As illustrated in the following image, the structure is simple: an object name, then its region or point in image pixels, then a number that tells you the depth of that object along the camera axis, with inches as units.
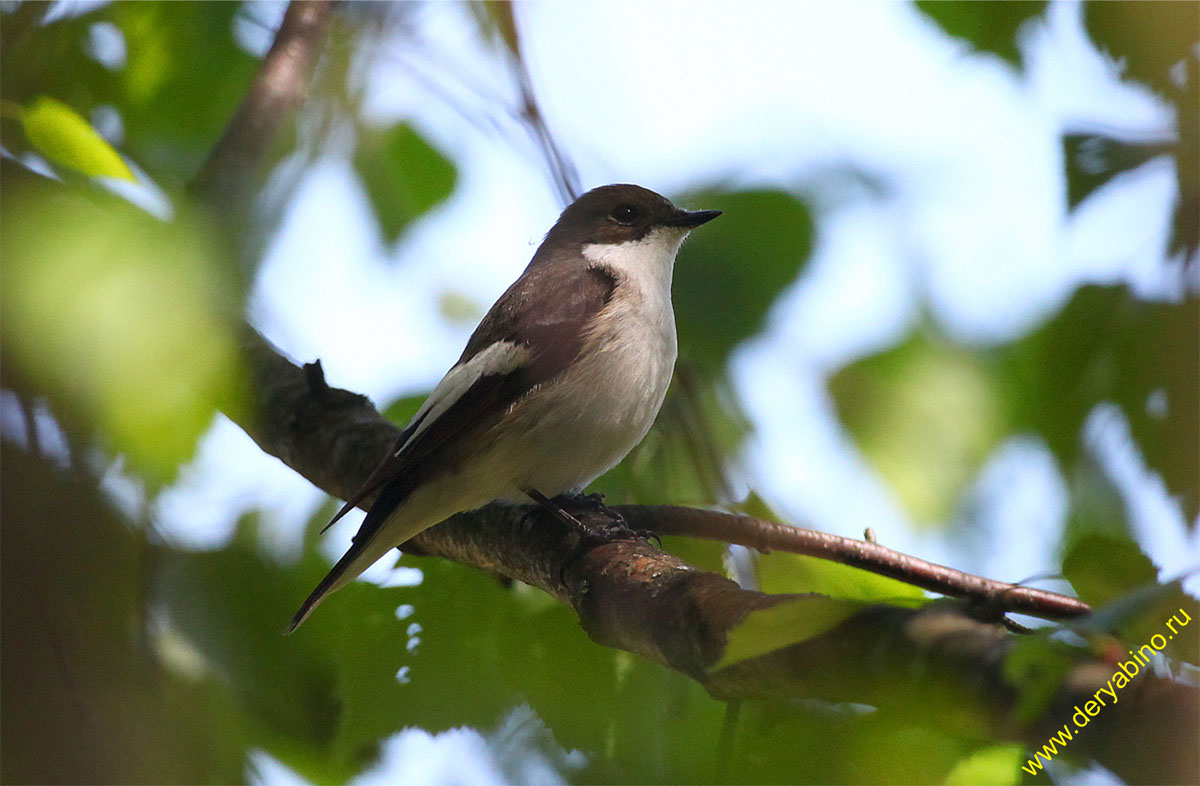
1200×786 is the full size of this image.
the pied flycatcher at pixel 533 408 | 229.1
